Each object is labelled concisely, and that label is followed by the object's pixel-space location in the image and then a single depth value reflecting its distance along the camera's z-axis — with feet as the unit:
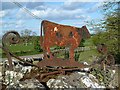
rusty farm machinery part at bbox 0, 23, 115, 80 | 8.36
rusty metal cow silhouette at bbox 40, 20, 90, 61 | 8.67
